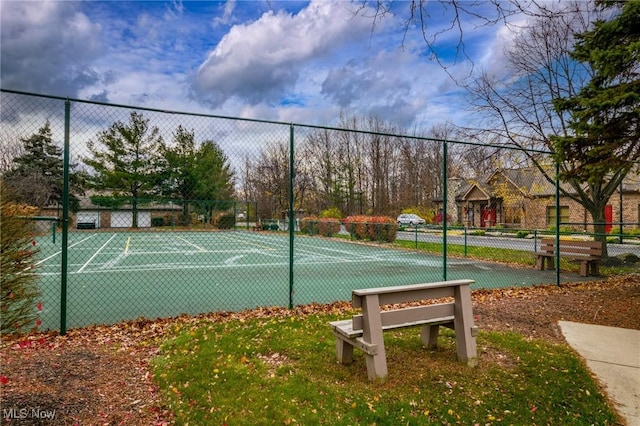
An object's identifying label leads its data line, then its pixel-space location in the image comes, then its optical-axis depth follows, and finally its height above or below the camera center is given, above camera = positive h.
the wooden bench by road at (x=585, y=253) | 10.21 -0.97
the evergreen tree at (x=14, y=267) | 3.16 -0.44
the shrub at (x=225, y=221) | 10.97 -0.15
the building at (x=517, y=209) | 26.42 +0.49
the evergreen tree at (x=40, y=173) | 5.02 +0.61
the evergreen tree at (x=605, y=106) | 5.80 +1.68
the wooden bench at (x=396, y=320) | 3.44 -0.98
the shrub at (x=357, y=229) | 17.44 -0.59
